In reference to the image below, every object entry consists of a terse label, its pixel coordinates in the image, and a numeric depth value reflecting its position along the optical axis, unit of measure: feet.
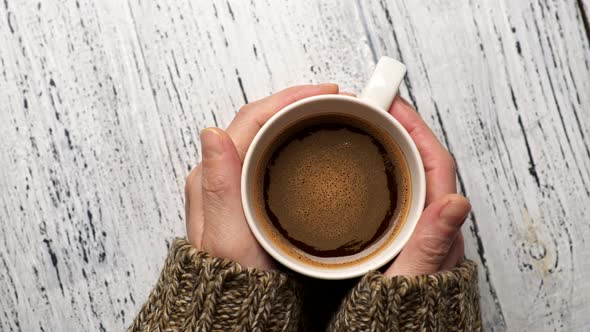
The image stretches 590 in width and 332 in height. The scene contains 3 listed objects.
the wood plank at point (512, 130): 2.77
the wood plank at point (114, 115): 2.77
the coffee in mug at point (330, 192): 2.34
